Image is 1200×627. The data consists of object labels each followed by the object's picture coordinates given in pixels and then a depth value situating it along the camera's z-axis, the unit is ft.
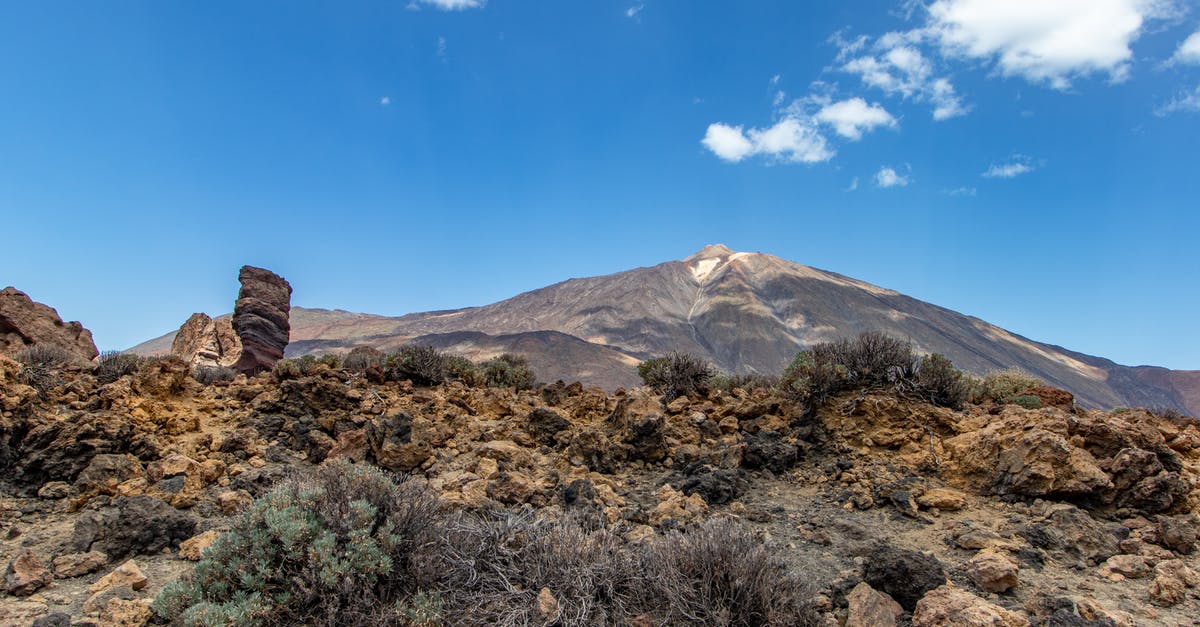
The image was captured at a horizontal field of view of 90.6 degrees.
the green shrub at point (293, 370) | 25.63
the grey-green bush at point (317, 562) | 9.89
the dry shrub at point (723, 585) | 10.12
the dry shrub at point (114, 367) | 23.86
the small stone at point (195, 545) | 13.08
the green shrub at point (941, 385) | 22.02
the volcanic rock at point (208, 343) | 54.54
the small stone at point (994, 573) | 11.25
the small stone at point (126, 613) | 10.36
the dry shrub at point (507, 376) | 32.01
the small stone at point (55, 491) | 15.66
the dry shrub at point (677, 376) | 28.04
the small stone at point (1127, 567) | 11.68
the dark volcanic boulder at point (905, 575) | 10.88
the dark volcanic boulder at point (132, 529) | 13.05
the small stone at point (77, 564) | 12.16
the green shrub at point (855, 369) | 21.84
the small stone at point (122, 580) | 11.49
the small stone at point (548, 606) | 10.23
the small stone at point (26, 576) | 11.35
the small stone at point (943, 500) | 15.53
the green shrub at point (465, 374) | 30.83
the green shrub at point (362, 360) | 30.61
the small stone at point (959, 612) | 9.34
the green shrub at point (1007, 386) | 26.62
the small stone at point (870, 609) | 10.34
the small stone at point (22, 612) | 10.44
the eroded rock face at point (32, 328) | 35.63
